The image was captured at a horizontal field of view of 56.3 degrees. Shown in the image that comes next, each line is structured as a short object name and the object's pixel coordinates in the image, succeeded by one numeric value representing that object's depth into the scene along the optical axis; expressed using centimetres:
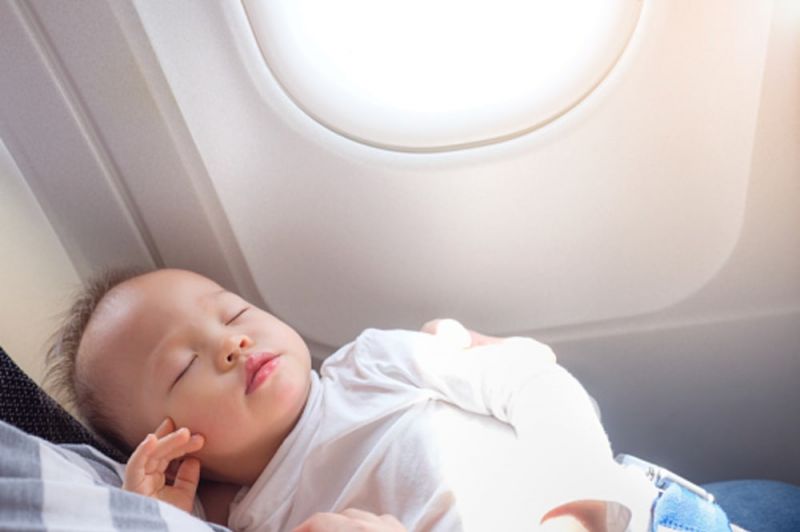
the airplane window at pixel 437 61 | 88
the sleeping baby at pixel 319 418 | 79
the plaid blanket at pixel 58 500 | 52
